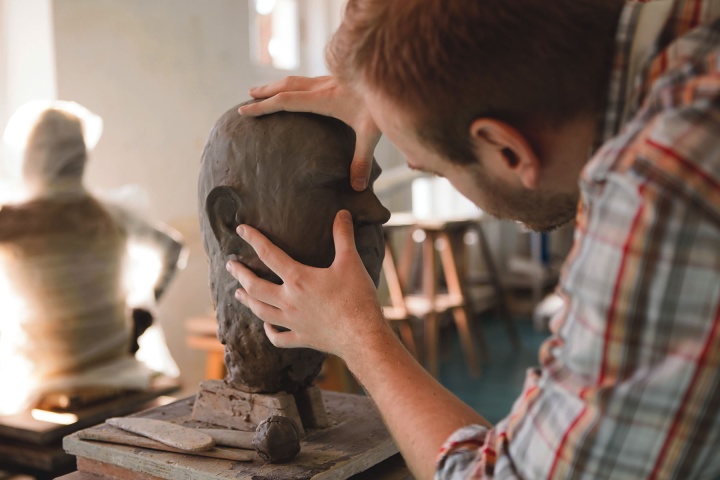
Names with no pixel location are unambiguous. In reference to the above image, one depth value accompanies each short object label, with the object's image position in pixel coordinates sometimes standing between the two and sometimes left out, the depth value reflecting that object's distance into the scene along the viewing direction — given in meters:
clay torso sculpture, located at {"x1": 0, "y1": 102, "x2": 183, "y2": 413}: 2.62
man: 0.84
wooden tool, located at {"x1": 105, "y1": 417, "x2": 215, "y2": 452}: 1.51
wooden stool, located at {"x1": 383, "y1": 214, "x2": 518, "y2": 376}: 4.96
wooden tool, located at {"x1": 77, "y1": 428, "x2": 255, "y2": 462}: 1.50
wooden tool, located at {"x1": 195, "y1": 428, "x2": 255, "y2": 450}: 1.55
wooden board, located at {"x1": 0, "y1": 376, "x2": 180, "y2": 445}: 2.35
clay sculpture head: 1.55
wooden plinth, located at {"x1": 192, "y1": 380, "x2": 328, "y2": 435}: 1.67
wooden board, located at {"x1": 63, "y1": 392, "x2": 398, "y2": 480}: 1.44
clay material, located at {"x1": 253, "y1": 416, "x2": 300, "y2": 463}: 1.46
